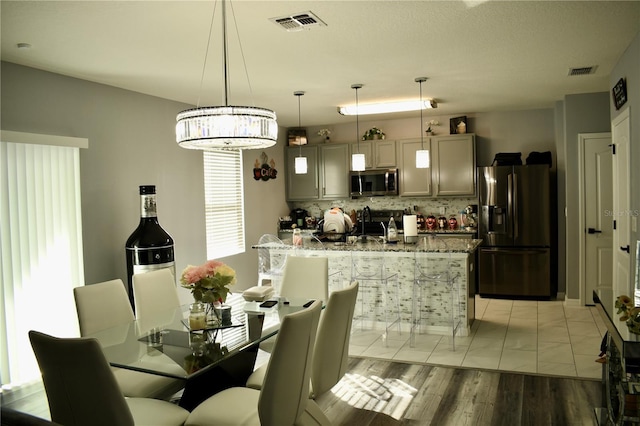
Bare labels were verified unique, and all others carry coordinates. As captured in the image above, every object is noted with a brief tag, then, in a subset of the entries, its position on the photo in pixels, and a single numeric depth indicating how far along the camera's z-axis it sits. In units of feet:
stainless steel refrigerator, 21.27
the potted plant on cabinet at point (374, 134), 25.27
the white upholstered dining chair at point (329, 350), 9.16
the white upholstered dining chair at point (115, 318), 9.23
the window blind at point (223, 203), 21.17
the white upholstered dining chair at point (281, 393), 7.34
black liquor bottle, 15.06
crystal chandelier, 8.69
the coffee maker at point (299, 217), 26.86
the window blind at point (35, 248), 12.86
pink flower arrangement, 9.67
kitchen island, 16.57
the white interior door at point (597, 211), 19.24
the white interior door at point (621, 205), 13.94
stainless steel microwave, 24.71
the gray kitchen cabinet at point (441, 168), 23.36
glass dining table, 7.84
